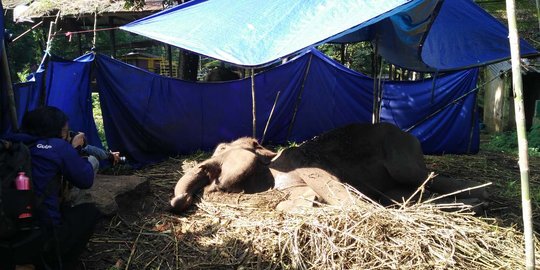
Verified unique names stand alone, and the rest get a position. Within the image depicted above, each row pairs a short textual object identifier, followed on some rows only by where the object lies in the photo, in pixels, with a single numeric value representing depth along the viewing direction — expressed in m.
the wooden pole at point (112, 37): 10.28
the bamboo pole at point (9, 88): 3.43
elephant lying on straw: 4.47
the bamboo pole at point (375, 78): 6.11
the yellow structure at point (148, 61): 20.64
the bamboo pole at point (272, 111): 7.12
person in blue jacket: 2.84
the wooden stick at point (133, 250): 3.39
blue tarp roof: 3.72
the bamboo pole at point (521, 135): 2.47
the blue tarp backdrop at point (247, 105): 5.77
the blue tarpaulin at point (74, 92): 5.15
